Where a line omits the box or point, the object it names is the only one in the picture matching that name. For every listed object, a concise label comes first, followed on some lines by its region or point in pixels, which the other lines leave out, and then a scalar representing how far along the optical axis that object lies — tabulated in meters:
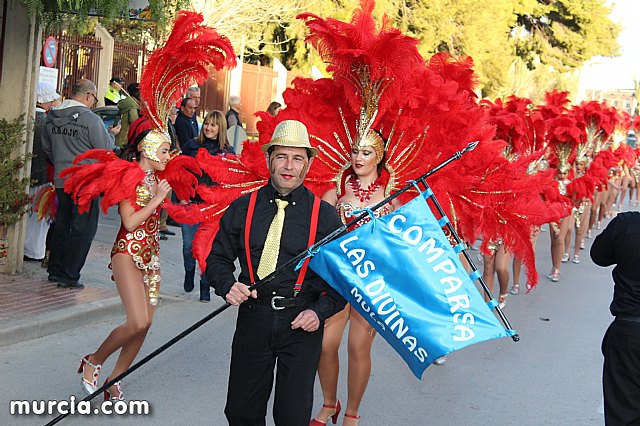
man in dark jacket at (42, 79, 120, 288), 8.72
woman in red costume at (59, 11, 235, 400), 5.68
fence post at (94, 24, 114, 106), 19.81
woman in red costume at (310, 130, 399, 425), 5.52
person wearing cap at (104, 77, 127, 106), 15.81
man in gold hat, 4.16
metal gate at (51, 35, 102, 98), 17.91
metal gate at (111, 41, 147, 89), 20.95
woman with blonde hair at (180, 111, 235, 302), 9.38
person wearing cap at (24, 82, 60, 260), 9.69
